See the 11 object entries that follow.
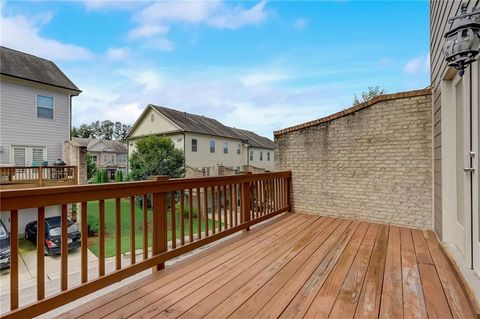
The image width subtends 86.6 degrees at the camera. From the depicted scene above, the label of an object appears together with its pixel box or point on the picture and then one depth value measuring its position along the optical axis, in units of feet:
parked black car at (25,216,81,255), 24.99
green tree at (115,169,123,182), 72.75
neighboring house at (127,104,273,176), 59.03
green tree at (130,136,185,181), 45.11
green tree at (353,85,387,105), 47.96
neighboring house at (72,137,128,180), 95.20
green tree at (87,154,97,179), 72.59
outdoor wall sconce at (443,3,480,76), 5.96
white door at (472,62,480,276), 6.32
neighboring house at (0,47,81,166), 32.91
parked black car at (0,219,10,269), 19.17
